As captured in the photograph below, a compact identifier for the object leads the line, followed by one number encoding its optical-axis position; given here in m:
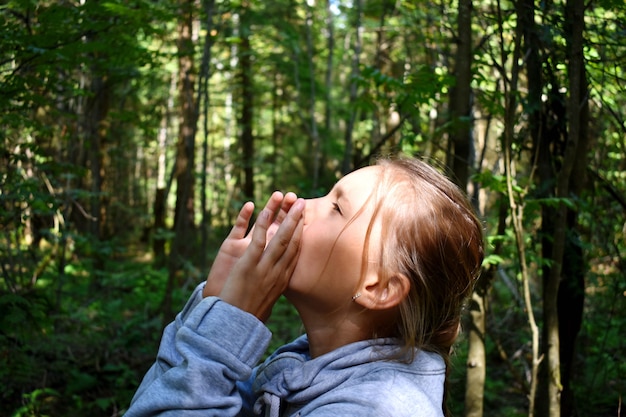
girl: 1.29
